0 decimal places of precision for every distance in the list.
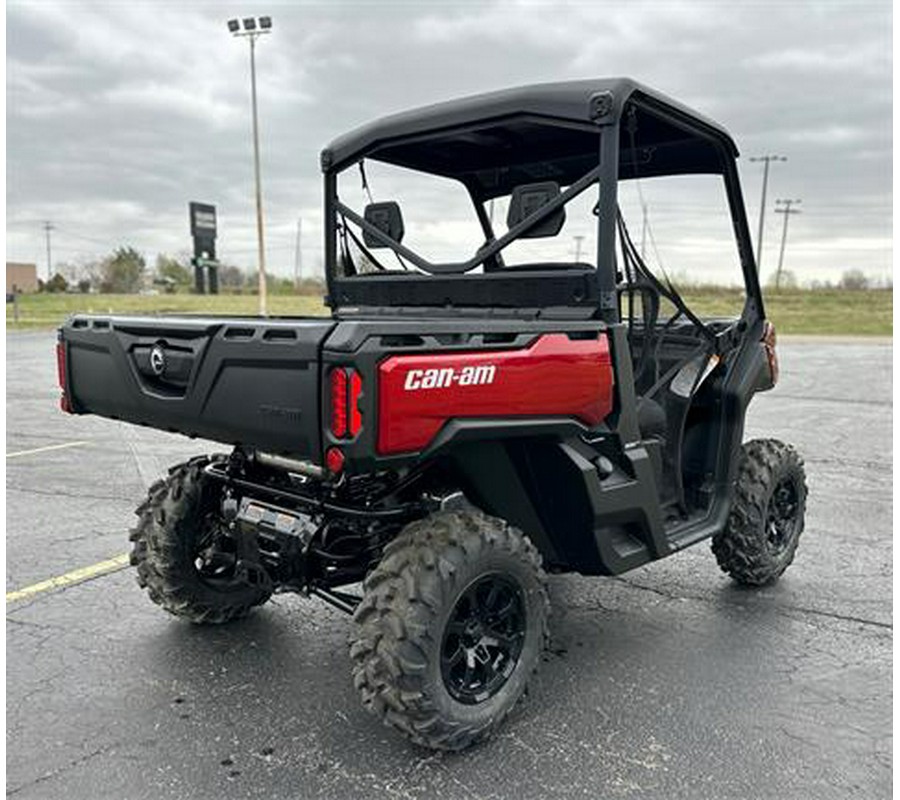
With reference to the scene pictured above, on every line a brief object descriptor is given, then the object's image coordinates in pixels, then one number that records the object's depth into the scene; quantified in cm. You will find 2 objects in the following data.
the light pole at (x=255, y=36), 3097
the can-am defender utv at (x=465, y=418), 271
